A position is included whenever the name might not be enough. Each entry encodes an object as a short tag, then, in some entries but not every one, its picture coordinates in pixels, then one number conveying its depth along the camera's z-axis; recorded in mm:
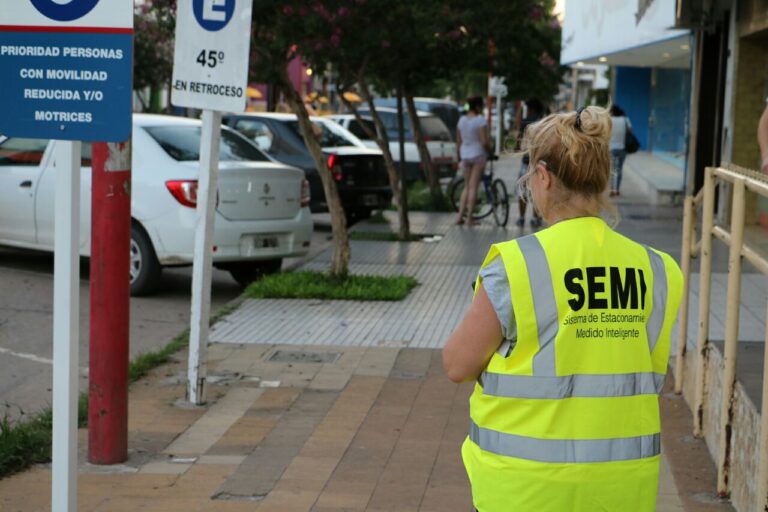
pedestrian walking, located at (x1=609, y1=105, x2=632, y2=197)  24625
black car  17953
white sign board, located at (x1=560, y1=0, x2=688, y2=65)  20344
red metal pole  6090
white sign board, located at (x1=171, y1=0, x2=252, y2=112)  7480
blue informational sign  4293
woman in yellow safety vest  2893
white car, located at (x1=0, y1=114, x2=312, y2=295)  11445
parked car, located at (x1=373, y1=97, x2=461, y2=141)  33250
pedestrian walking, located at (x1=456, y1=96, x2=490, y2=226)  18734
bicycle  19328
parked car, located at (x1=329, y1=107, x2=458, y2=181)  26883
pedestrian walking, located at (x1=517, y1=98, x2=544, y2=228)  18344
